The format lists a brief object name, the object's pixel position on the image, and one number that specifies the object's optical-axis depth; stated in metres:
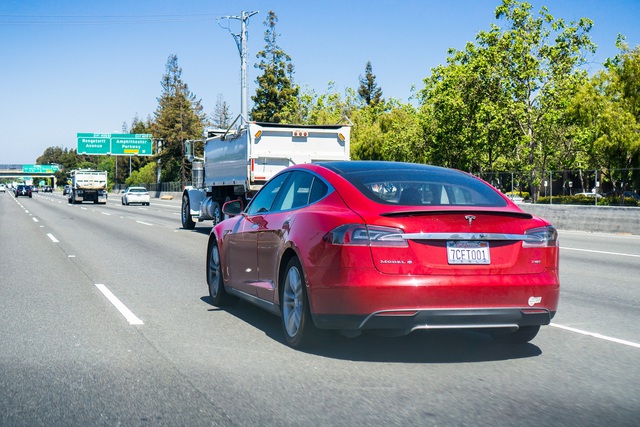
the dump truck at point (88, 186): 59.84
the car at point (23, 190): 96.94
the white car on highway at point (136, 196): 58.62
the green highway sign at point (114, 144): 85.81
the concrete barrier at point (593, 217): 23.45
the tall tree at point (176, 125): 105.50
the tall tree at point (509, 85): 45.16
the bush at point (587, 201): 25.97
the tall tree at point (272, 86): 86.56
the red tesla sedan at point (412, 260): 5.72
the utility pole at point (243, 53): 36.75
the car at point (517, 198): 31.94
